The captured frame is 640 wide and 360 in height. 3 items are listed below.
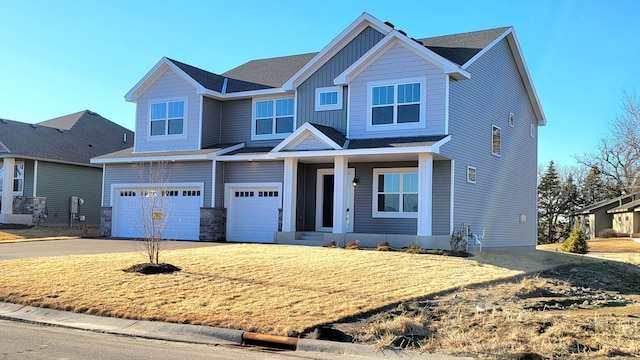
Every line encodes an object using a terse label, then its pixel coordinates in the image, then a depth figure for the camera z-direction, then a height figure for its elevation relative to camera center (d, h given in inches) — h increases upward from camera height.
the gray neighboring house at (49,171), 1279.5 +78.7
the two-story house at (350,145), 788.0 +102.2
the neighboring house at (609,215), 1780.1 +19.5
